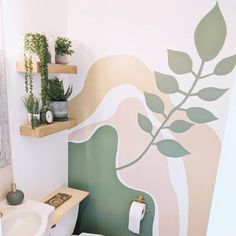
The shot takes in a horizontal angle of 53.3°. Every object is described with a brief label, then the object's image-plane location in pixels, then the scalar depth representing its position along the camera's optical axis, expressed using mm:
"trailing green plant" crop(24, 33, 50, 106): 1391
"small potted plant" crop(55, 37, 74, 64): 1598
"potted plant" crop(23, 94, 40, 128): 1491
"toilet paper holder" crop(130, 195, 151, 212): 1817
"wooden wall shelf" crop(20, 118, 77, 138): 1463
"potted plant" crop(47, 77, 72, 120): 1618
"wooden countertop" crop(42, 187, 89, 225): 1582
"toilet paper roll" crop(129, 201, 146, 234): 1753
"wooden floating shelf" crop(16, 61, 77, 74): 1407
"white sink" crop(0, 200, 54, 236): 1303
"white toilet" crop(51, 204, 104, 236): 1669
